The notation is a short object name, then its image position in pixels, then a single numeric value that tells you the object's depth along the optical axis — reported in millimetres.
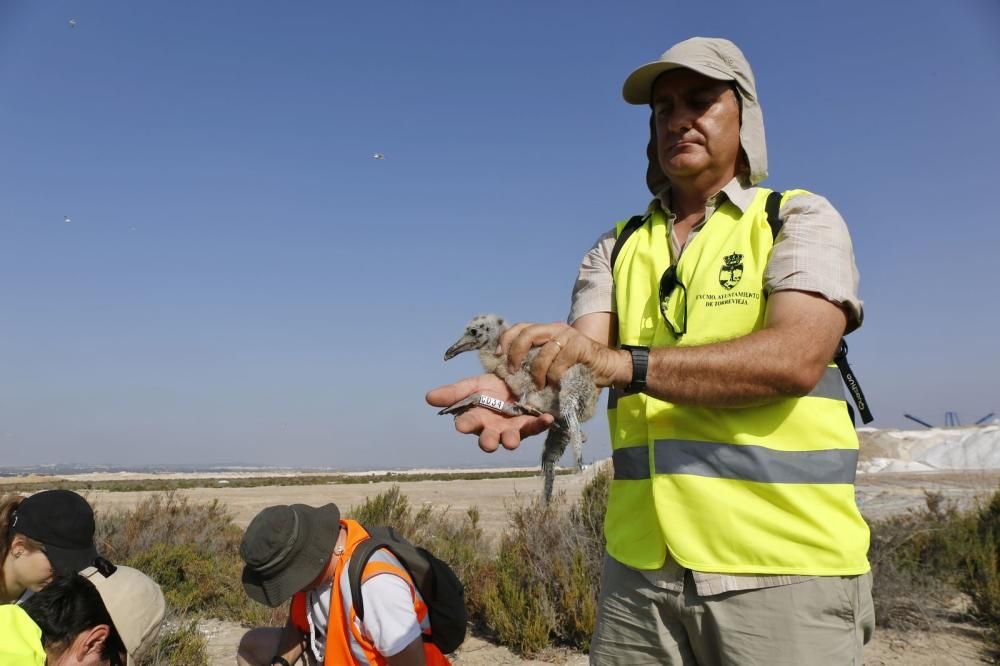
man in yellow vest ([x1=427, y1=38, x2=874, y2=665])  1911
